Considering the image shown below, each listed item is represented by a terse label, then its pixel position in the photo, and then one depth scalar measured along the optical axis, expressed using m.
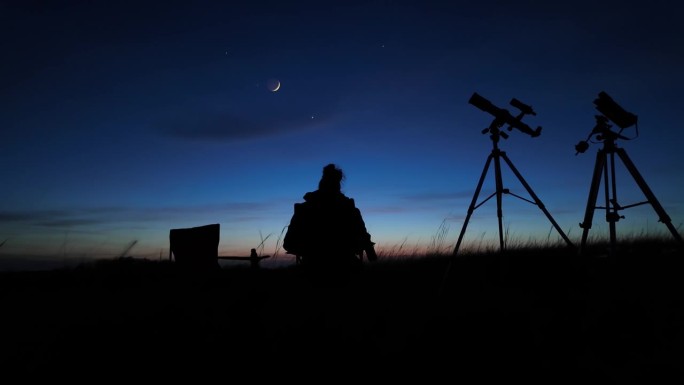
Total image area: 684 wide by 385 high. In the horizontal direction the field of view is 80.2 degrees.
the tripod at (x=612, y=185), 4.70
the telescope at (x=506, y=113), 5.39
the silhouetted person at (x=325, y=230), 4.43
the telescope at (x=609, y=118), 4.92
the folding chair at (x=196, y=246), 8.08
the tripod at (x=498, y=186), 5.08
